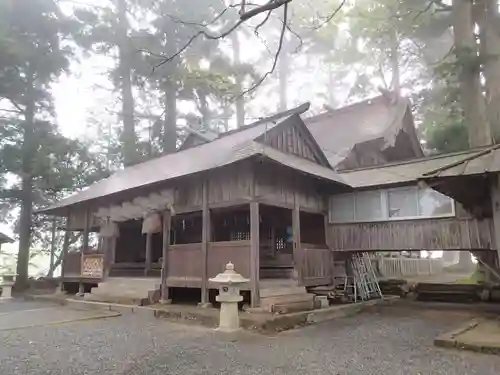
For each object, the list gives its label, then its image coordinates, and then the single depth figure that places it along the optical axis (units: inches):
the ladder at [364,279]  498.8
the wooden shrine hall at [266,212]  399.2
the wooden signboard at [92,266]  532.4
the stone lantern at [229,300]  306.5
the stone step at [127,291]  442.3
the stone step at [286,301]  359.6
